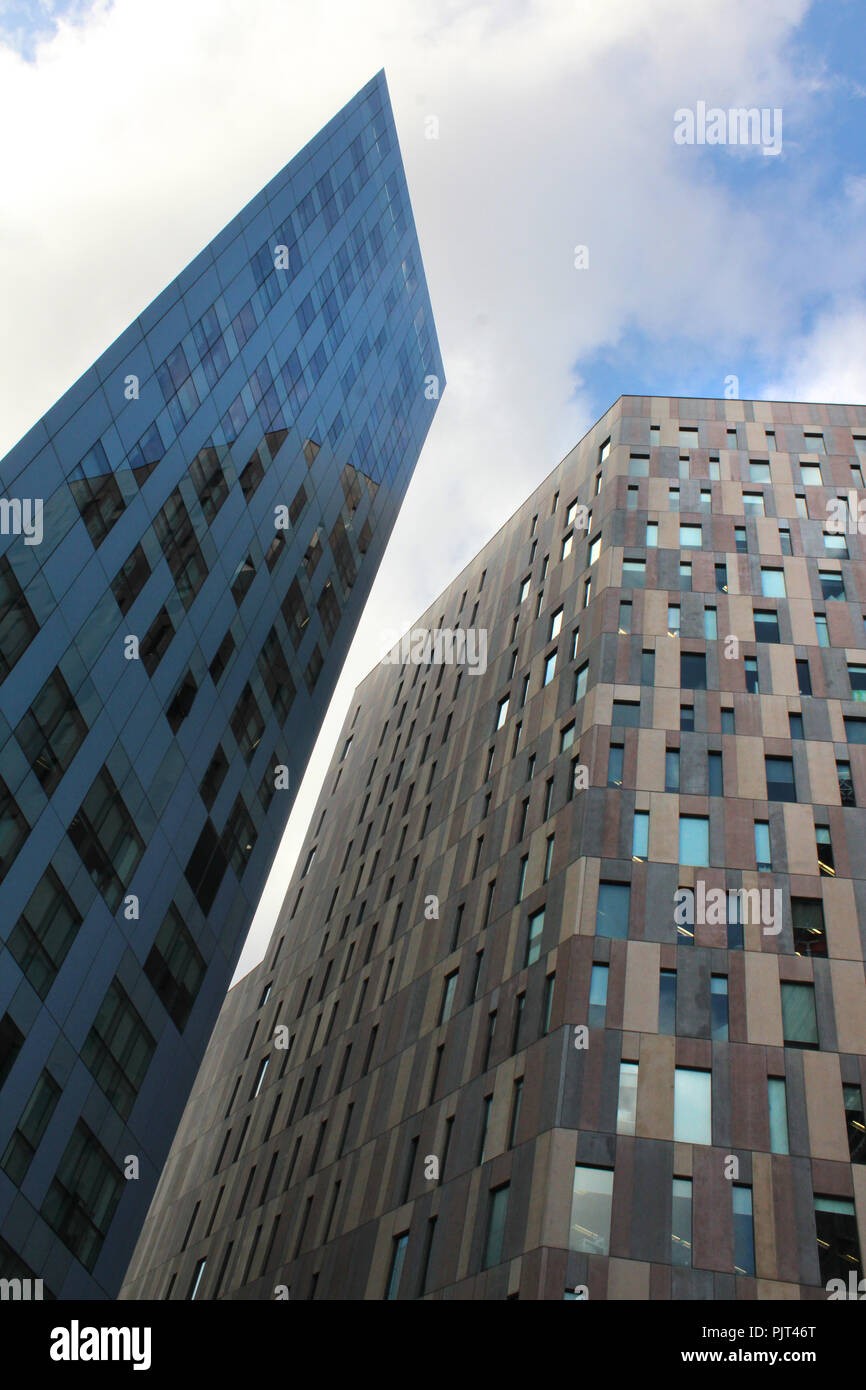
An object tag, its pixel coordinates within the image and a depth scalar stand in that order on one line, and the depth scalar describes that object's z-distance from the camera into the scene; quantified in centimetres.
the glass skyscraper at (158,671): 3528
